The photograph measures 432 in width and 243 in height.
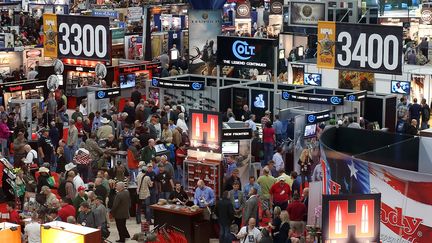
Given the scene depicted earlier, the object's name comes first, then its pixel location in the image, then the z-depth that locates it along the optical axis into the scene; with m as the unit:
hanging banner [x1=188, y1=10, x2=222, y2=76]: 39.72
